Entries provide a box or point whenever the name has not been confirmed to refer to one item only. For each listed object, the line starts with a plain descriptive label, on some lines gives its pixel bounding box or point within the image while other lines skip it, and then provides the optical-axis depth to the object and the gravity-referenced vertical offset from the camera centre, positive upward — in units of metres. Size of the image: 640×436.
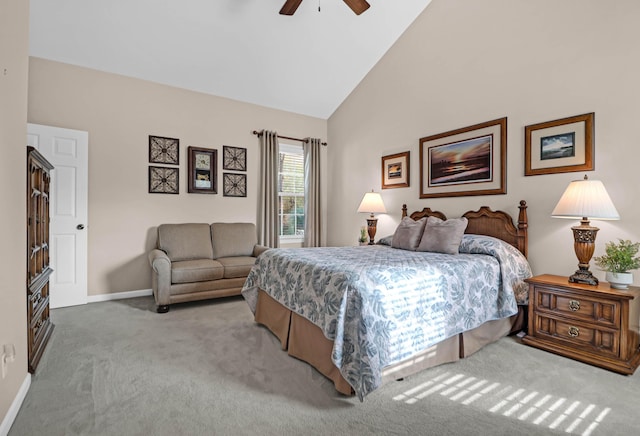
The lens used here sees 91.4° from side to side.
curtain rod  5.02 +1.32
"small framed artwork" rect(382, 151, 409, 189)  4.32 +0.64
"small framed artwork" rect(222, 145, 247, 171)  4.77 +0.87
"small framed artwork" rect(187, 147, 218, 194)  4.48 +0.64
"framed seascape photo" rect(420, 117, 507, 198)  3.33 +0.63
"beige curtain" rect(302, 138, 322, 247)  5.52 +0.37
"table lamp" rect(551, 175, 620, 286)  2.36 +0.03
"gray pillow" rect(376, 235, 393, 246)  3.87 -0.32
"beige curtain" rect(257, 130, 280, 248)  5.02 +0.31
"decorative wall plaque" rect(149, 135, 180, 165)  4.25 +0.89
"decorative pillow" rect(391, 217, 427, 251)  3.36 -0.22
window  5.42 +0.40
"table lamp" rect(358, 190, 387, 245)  4.49 +0.11
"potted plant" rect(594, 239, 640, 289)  2.26 -0.34
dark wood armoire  2.16 -0.34
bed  1.82 -0.62
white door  3.57 +0.05
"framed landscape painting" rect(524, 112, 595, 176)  2.71 +0.64
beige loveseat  3.54 -0.60
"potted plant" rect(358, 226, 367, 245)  4.63 -0.33
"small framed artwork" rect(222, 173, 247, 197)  4.78 +0.46
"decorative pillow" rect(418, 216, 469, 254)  3.00 -0.21
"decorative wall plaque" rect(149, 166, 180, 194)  4.25 +0.47
